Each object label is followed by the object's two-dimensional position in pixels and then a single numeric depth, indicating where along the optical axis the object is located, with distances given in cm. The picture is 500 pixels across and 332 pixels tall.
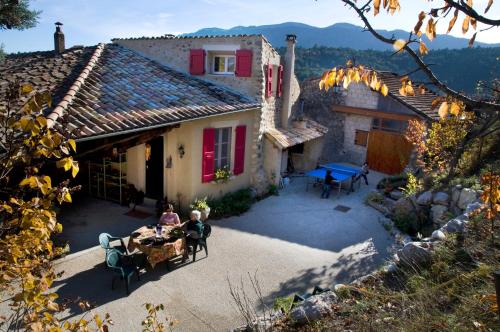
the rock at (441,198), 909
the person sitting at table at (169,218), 820
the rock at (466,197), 808
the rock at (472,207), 705
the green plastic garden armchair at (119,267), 631
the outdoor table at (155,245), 699
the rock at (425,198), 963
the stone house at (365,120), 1590
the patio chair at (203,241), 771
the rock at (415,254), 548
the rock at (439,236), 616
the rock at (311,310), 459
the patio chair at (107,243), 679
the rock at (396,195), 1221
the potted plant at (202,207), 988
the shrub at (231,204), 1045
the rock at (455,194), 873
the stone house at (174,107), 781
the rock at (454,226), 635
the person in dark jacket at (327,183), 1275
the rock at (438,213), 881
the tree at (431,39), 230
